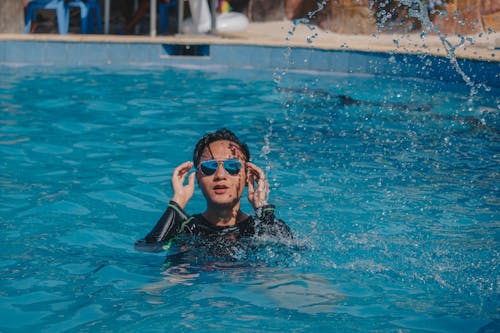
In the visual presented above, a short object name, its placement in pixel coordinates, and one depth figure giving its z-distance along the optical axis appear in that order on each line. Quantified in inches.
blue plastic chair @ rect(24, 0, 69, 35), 540.1
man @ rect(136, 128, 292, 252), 165.9
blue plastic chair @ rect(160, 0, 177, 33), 605.0
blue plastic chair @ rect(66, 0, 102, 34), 552.1
